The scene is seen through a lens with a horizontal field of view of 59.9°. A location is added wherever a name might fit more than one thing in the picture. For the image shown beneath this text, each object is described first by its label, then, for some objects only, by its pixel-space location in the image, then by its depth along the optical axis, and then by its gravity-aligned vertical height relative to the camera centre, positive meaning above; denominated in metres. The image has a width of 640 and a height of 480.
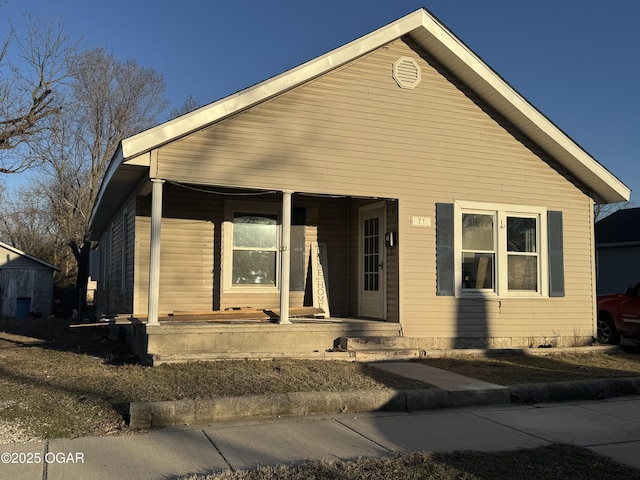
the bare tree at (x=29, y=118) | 15.59 +4.65
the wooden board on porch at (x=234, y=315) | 9.59 -0.54
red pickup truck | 11.45 -0.61
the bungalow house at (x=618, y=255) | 23.14 +1.42
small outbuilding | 26.55 -0.11
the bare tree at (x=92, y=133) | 31.25 +8.47
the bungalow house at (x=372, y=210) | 9.20 +1.46
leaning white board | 11.26 +0.18
